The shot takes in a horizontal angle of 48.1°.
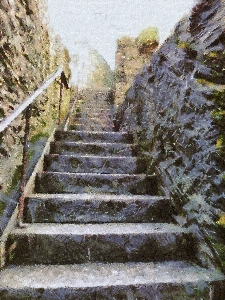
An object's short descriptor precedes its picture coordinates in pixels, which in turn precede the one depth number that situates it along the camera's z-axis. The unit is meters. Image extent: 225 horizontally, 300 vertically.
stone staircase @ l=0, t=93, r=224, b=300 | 1.67
